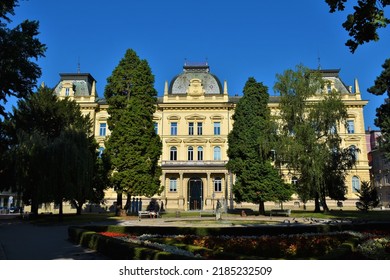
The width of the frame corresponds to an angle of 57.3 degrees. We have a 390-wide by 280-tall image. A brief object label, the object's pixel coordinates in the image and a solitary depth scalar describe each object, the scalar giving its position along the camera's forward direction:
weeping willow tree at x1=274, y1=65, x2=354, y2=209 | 30.77
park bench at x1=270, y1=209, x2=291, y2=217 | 30.39
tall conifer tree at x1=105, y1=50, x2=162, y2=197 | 30.31
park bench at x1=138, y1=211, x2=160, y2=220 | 29.80
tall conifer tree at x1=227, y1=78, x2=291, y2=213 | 33.00
